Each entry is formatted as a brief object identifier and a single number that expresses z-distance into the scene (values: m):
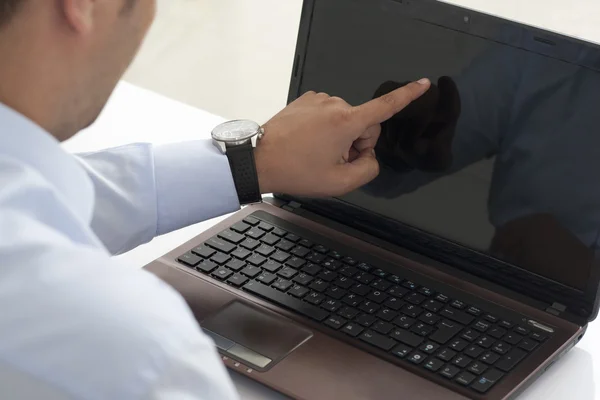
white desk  1.83
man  1.31
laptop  1.64
